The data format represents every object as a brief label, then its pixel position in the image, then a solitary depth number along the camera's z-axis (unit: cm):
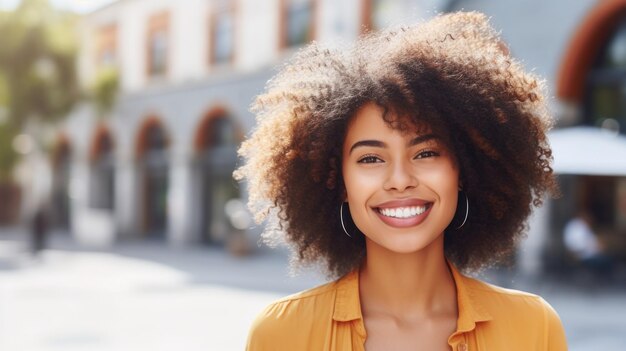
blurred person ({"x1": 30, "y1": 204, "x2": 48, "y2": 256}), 1905
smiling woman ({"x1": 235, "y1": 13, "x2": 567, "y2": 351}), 204
